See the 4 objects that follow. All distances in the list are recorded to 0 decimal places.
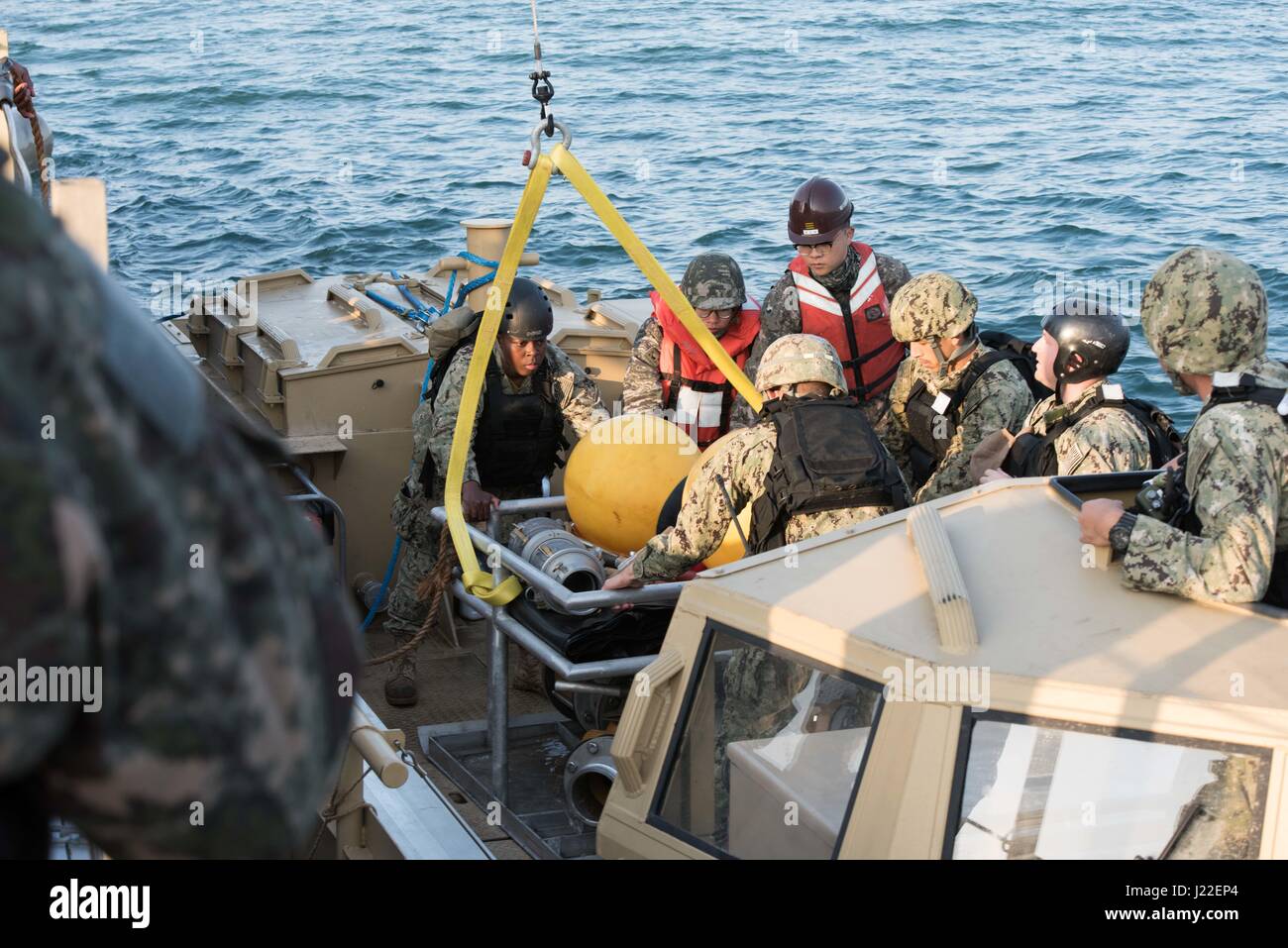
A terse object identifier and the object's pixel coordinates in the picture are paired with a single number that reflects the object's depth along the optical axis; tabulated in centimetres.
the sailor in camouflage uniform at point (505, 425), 664
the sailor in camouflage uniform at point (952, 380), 609
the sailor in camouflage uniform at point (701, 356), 671
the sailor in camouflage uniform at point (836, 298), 706
